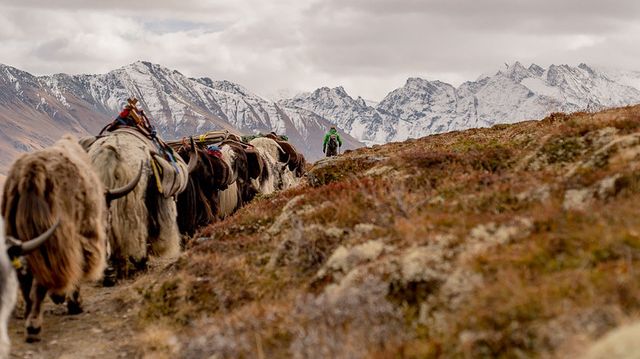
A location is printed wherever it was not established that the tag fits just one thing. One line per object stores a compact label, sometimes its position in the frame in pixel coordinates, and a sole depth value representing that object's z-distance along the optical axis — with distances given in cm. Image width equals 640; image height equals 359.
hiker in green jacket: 3875
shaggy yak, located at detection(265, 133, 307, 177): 2803
